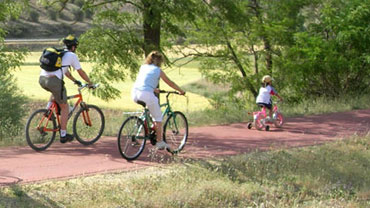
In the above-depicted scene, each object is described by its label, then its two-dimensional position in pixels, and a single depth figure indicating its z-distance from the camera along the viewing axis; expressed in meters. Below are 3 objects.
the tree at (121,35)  16.94
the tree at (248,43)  22.61
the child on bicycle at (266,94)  14.41
